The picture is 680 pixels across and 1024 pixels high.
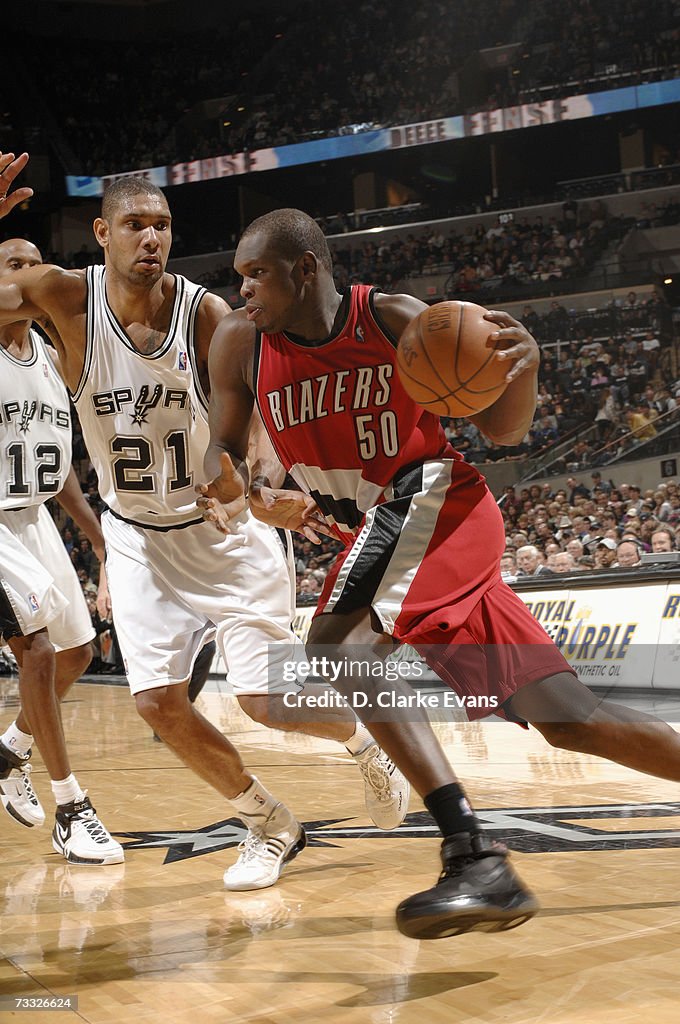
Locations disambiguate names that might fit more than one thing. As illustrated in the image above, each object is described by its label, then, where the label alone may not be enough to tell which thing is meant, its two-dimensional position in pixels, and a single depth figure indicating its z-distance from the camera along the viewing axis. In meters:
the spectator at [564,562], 9.05
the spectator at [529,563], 9.23
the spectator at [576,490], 12.05
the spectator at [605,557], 9.19
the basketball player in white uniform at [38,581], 3.51
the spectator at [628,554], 8.33
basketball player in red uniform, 2.19
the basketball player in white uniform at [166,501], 3.16
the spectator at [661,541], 8.61
